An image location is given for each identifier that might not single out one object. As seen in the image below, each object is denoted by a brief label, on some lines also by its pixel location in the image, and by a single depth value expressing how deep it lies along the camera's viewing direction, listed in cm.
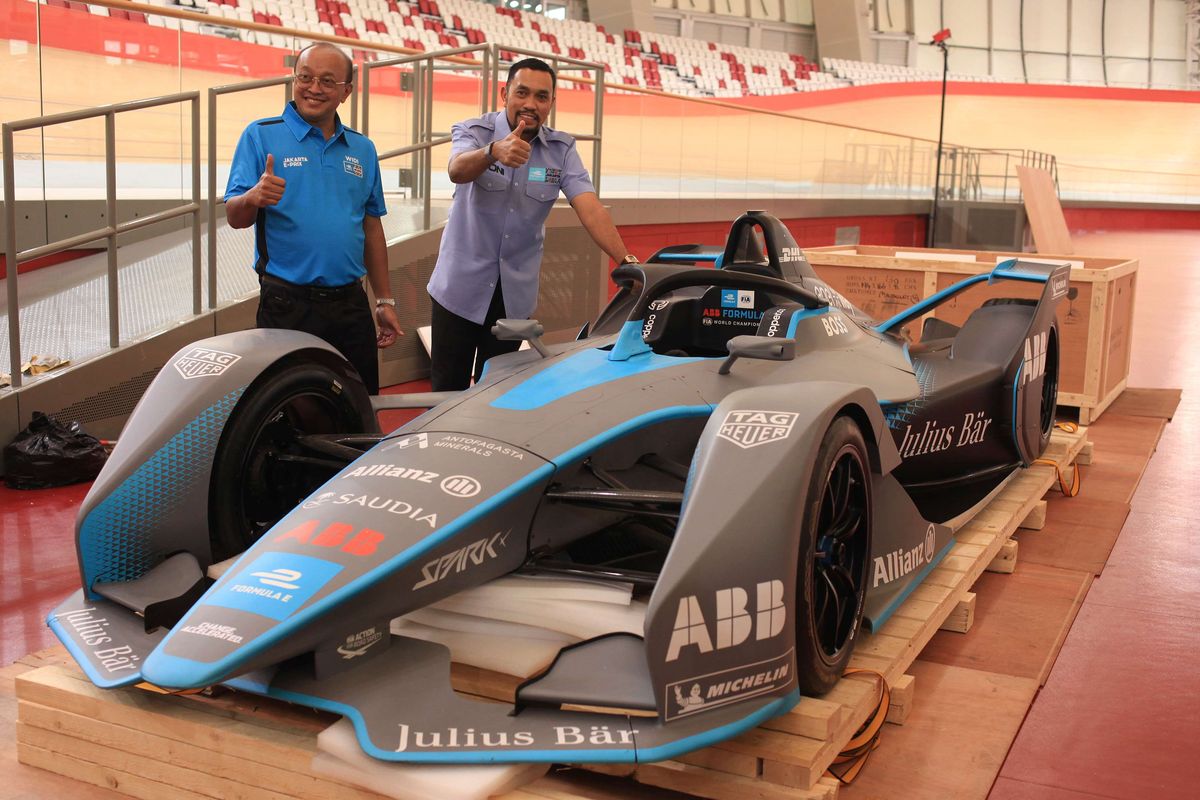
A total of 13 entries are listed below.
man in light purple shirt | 476
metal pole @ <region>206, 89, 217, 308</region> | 644
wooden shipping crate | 735
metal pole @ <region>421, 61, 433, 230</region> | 817
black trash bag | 536
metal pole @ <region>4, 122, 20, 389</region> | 529
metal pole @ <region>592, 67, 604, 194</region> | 946
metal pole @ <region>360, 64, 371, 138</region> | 787
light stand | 2066
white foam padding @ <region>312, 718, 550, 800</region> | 239
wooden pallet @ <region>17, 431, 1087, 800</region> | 260
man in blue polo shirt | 413
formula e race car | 254
